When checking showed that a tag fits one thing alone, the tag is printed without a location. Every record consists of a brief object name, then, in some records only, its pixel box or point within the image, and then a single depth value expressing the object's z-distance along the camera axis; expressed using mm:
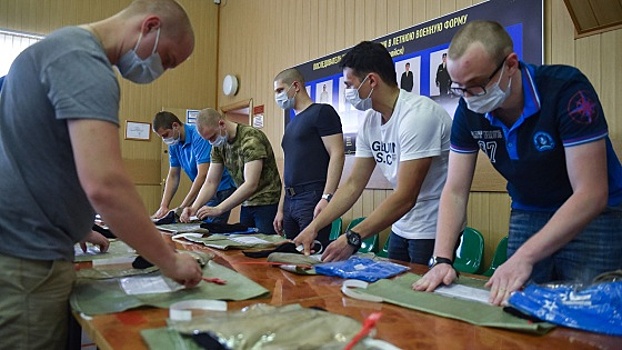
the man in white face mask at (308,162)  2566
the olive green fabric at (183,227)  2369
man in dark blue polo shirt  1122
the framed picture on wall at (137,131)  5870
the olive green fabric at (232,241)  1901
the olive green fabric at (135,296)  1007
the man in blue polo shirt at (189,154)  3355
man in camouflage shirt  2742
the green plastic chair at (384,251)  3274
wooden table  816
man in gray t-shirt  936
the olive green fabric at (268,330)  713
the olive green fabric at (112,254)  1627
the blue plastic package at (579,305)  904
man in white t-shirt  1667
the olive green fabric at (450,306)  907
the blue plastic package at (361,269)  1349
